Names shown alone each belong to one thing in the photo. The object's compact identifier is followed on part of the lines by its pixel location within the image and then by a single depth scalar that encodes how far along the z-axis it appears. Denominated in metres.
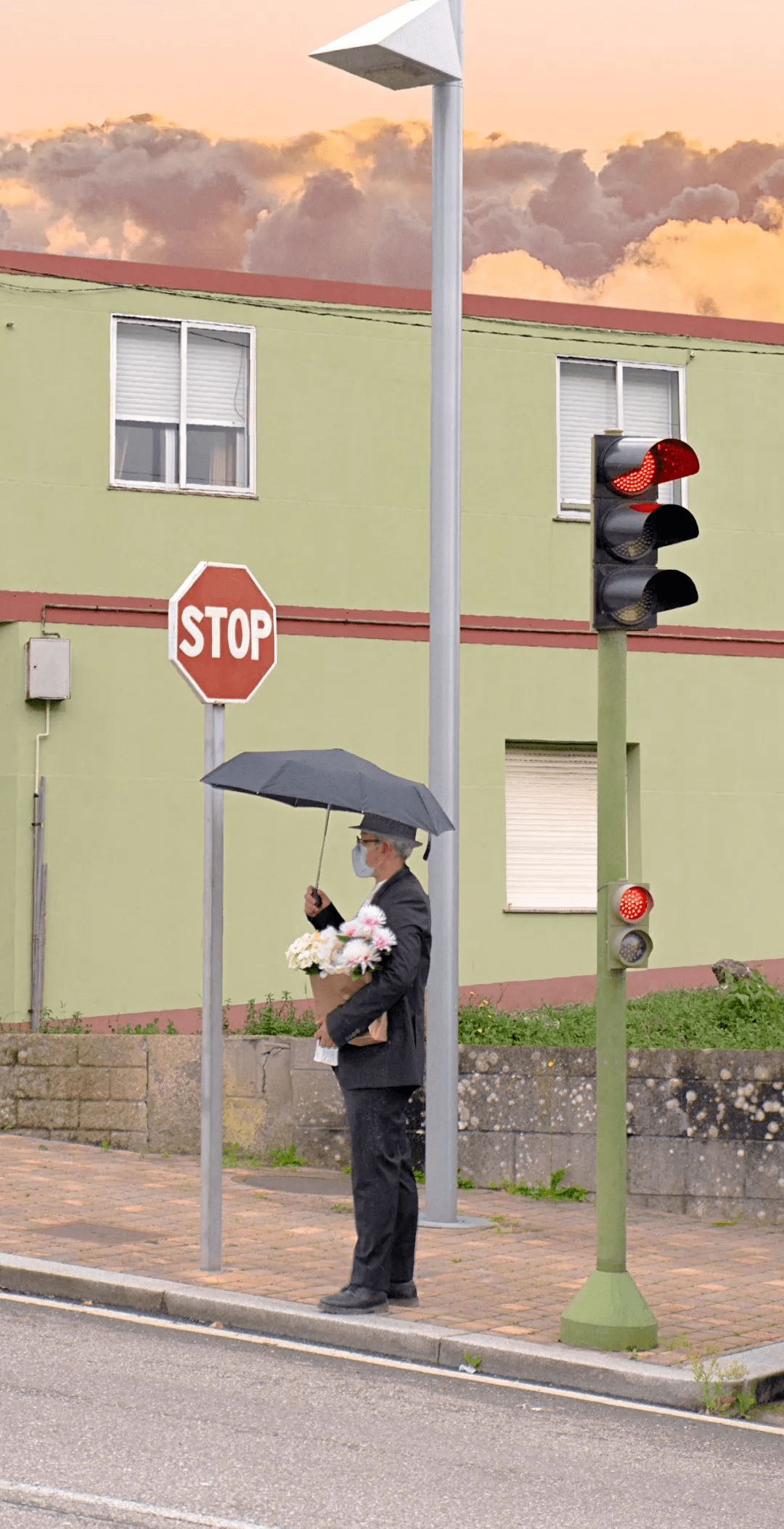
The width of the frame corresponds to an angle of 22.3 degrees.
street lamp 10.36
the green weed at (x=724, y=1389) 7.05
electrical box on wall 16.47
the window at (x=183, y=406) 17.31
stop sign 8.96
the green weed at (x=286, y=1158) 12.41
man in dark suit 8.14
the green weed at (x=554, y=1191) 11.27
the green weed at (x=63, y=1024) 15.48
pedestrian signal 7.79
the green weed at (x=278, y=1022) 13.25
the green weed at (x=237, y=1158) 12.48
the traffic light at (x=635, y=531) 7.85
